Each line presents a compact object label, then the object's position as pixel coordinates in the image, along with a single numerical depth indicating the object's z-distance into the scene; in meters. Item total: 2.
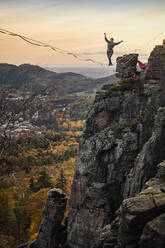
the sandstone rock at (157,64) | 27.95
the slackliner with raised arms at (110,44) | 34.47
